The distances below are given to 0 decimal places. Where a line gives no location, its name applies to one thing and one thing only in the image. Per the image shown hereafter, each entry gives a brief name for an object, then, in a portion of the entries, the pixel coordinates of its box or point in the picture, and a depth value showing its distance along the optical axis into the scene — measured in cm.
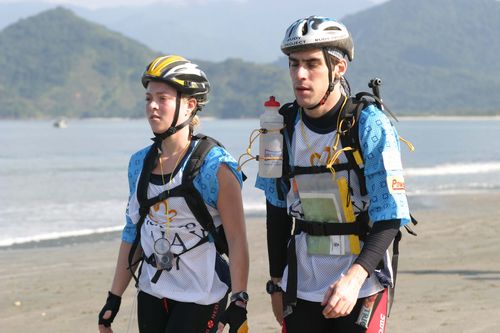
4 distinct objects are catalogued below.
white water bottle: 795
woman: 895
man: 747
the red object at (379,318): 772
